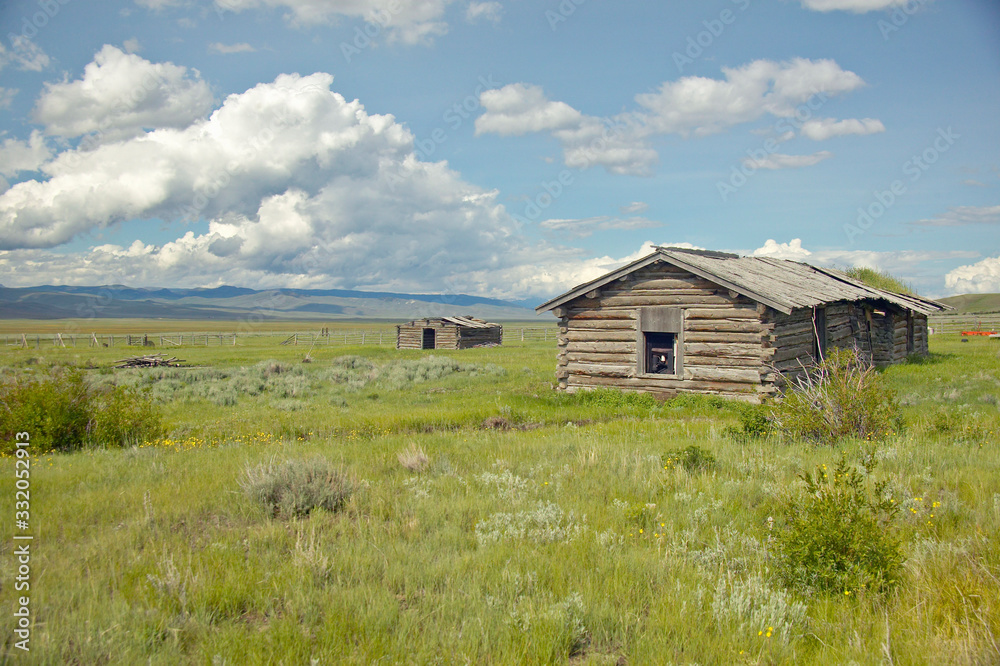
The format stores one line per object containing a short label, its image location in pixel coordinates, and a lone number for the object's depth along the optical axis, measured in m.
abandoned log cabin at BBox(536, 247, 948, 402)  15.60
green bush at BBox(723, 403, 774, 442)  9.84
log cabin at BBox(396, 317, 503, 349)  50.78
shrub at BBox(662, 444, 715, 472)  7.60
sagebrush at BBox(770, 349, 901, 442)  9.28
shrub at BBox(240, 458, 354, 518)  6.12
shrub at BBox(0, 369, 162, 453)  10.00
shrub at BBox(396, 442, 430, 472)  8.15
